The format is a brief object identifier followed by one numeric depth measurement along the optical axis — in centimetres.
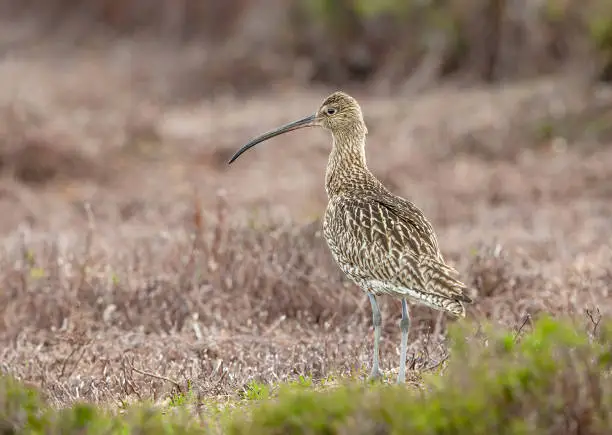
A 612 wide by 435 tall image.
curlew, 1232
